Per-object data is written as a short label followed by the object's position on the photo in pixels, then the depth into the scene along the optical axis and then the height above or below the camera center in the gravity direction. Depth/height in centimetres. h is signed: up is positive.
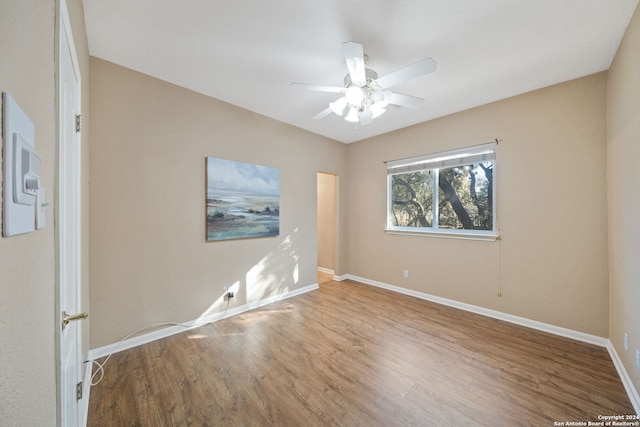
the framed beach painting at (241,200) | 286 +17
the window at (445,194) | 309 +27
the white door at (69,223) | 92 -4
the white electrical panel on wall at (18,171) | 42 +8
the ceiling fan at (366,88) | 165 +103
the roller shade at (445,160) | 307 +76
